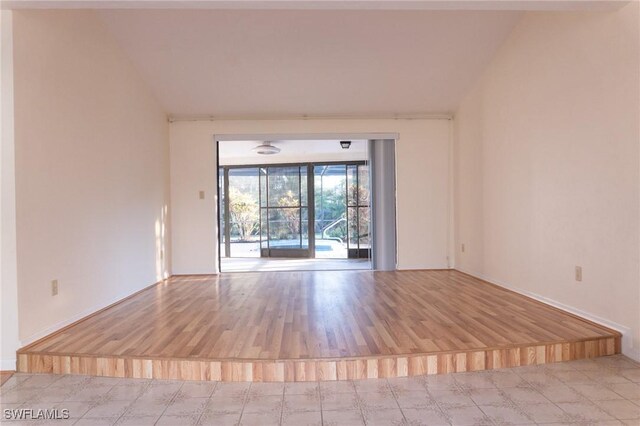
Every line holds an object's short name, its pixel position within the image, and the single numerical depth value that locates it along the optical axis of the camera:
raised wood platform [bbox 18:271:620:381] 2.25
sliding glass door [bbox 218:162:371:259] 8.13
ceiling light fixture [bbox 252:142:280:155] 6.55
